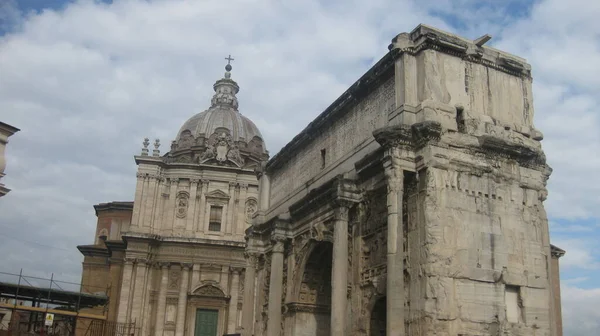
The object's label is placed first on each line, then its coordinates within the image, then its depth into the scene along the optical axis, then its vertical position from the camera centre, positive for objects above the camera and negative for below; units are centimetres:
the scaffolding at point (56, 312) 3195 +185
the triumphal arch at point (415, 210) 1611 +435
